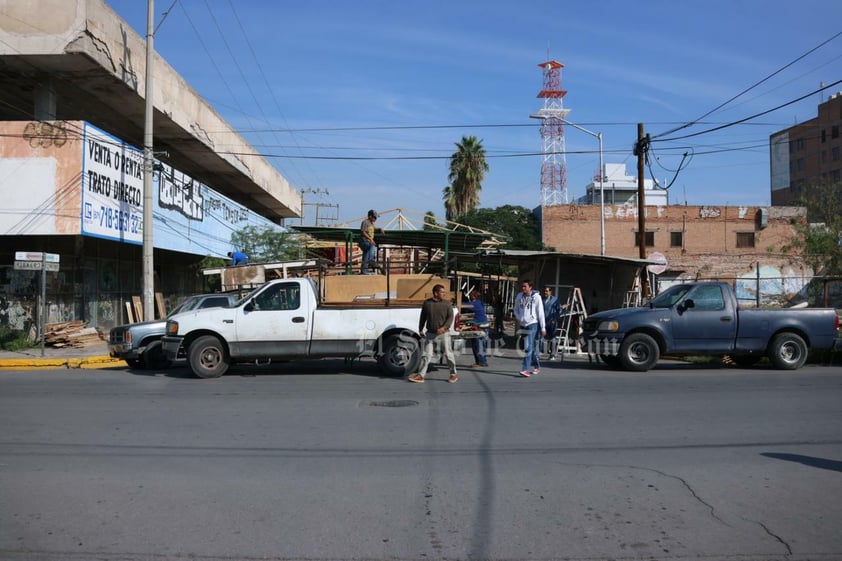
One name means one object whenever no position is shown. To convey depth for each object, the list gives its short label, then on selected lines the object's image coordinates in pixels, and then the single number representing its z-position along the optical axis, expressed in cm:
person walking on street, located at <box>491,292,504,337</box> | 2273
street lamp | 3645
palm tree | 4928
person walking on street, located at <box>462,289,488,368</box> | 1560
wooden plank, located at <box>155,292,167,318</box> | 2705
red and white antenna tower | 6085
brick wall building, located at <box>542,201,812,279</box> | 4712
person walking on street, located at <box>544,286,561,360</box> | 1686
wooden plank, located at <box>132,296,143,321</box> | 2523
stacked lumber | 2069
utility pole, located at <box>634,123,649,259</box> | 2289
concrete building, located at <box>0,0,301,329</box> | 2066
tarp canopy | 1906
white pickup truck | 1405
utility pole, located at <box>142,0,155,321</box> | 2042
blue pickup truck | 1480
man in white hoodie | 1380
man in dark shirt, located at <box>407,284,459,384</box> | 1291
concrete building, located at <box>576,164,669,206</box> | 7969
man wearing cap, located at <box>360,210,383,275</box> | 1773
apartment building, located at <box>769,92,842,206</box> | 7231
